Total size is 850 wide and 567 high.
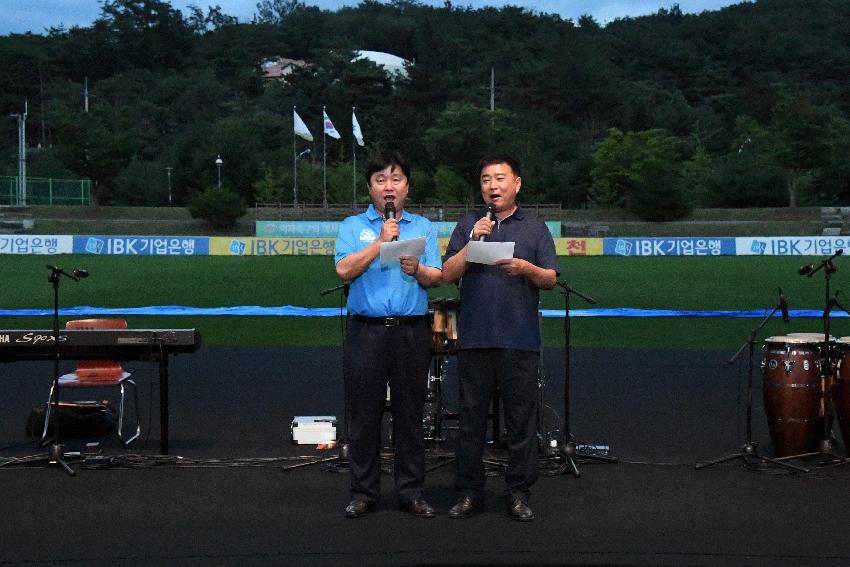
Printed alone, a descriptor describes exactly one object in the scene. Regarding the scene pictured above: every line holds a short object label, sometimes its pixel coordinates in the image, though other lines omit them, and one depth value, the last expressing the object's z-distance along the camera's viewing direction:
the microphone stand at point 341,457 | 8.09
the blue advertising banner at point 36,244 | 42.66
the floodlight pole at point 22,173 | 65.12
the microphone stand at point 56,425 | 7.96
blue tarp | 20.14
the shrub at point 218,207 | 63.75
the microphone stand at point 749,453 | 7.97
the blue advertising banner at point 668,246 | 43.09
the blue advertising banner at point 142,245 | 42.78
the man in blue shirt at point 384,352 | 6.73
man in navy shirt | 6.71
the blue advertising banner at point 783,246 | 42.22
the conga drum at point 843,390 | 8.19
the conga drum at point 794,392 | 8.30
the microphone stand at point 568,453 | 7.87
